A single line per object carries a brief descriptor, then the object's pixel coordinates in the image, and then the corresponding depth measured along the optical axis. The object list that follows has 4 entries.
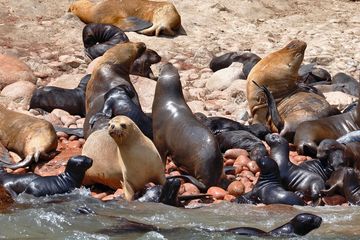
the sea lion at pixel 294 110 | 21.98
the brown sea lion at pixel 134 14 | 31.03
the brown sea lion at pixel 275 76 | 23.34
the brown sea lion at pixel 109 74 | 21.14
